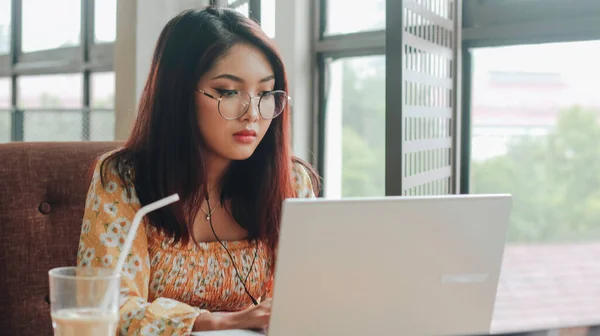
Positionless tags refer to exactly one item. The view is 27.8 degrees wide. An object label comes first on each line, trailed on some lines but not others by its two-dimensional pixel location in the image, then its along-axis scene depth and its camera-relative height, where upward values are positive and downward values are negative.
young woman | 2.00 +0.00
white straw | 1.45 -0.08
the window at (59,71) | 4.71 +0.50
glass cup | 1.44 -0.14
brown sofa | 2.03 -0.10
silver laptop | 1.52 -0.12
